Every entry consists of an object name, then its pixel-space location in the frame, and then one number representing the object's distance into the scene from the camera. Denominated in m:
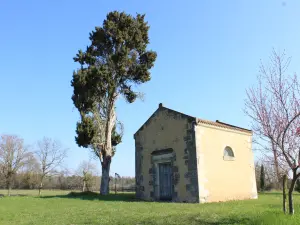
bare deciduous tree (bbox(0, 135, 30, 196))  41.88
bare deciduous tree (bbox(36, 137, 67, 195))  49.72
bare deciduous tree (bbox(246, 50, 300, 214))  8.04
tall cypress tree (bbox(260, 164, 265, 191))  35.00
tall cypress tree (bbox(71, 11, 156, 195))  22.98
